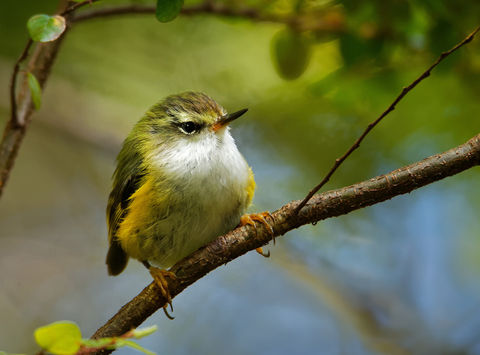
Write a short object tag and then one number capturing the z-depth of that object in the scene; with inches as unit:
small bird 212.7
